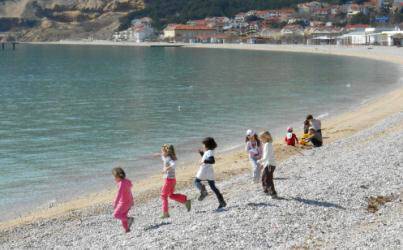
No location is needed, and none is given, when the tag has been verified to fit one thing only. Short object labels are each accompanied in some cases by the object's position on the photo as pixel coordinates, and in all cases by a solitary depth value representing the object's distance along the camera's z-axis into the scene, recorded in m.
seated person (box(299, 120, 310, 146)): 20.70
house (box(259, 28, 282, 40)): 191.50
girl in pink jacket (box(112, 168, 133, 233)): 11.40
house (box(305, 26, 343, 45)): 166.50
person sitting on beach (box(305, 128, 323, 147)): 20.22
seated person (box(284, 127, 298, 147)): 20.98
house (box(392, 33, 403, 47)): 120.90
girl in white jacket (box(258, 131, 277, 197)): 12.07
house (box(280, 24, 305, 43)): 180.38
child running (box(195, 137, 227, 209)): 11.79
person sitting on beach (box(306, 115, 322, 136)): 20.20
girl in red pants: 11.73
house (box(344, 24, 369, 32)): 179.50
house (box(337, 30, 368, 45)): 143.00
